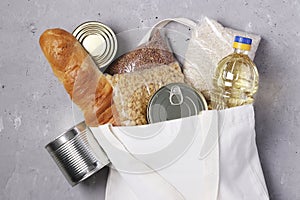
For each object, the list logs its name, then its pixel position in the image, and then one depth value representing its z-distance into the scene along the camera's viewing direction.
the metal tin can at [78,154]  0.89
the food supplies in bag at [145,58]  0.91
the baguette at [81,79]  0.88
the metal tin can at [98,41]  0.93
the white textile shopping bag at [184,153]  0.84
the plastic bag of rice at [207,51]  0.91
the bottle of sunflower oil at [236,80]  0.87
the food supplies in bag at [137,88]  0.87
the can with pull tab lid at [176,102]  0.86
